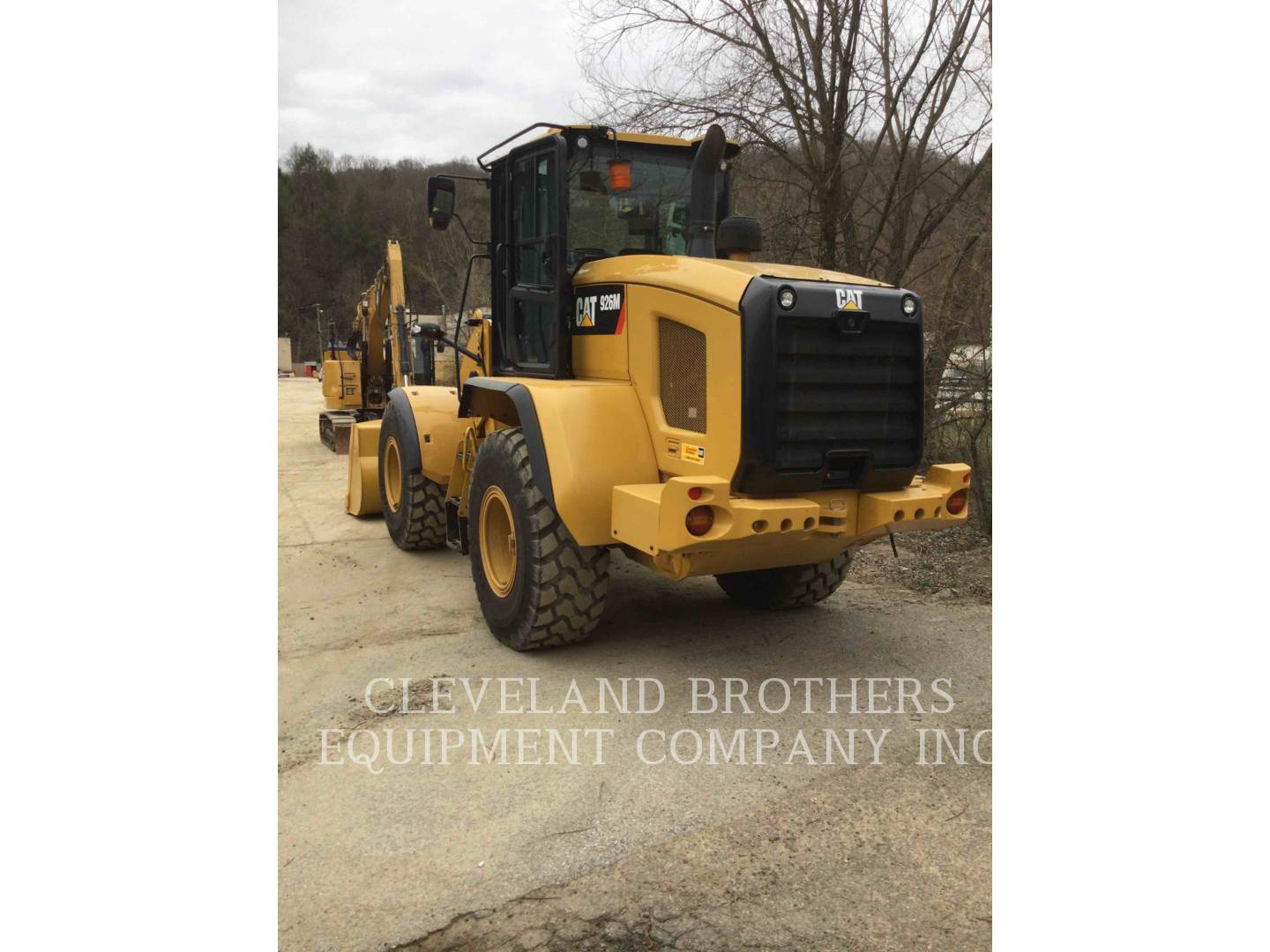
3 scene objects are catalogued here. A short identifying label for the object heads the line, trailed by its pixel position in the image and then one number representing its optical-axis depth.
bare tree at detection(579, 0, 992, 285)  8.15
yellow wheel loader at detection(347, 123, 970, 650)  4.05
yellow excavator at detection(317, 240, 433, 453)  12.43
